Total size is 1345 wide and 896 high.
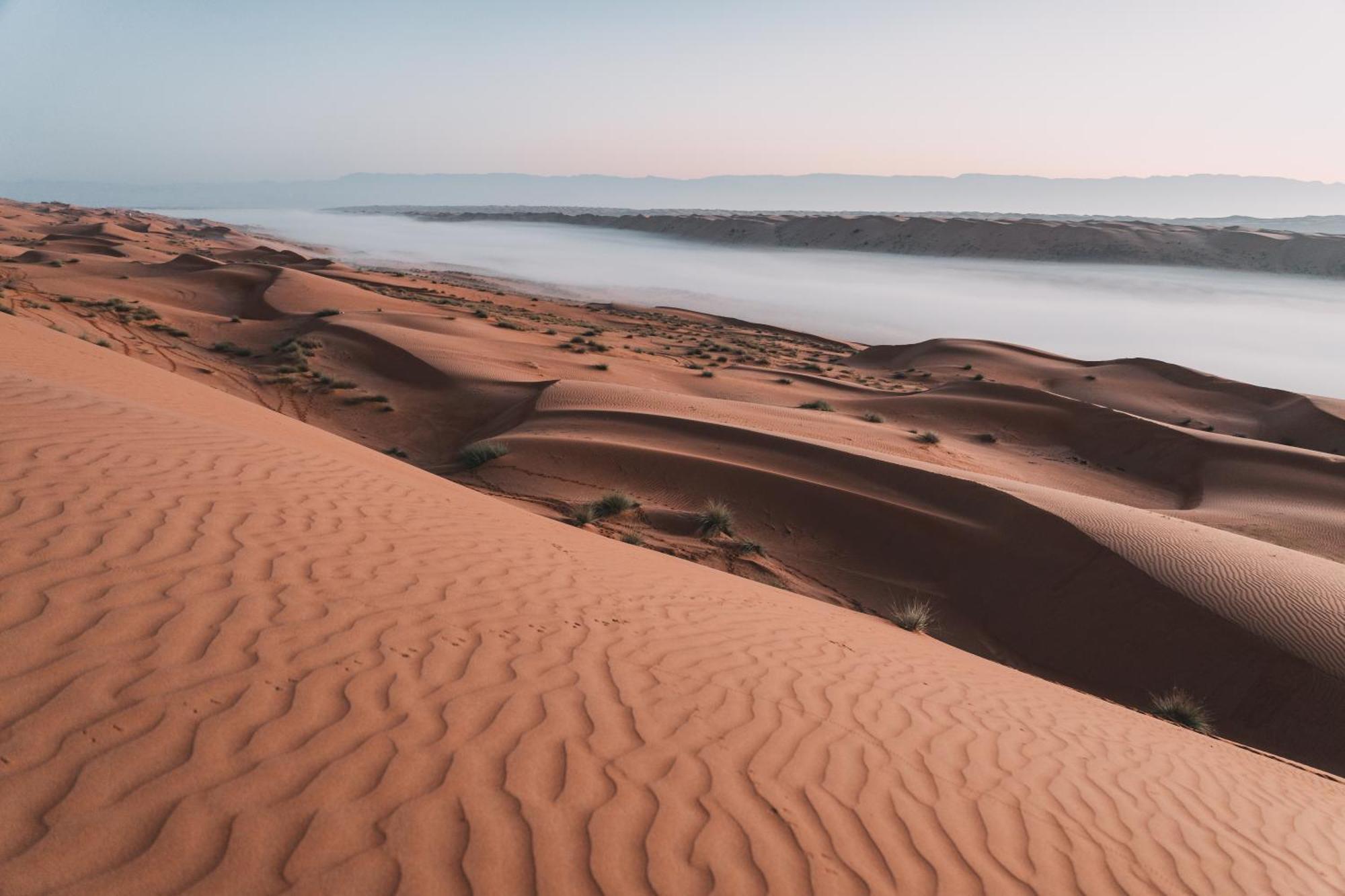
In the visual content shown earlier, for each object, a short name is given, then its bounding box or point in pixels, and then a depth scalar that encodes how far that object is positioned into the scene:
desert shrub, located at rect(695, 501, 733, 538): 11.04
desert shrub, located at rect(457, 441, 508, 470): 13.72
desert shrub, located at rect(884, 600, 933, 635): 8.45
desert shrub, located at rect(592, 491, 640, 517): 11.13
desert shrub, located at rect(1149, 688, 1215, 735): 7.23
